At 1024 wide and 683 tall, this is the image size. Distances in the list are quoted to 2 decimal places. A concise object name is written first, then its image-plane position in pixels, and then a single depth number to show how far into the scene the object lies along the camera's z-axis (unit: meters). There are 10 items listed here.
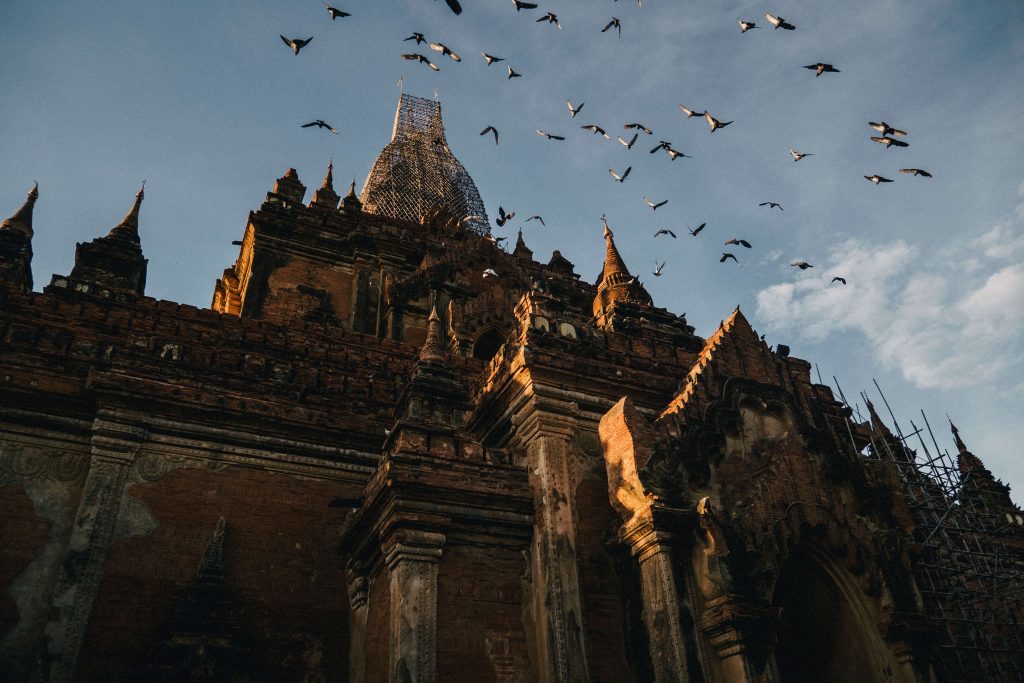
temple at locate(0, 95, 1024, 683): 10.16
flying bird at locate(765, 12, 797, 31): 13.37
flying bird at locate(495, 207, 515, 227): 21.59
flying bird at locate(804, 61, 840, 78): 14.08
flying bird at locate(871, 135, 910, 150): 14.14
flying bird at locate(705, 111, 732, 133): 15.61
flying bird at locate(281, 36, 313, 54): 14.55
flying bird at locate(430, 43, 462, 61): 15.13
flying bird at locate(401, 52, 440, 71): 14.95
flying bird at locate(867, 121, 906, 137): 14.25
